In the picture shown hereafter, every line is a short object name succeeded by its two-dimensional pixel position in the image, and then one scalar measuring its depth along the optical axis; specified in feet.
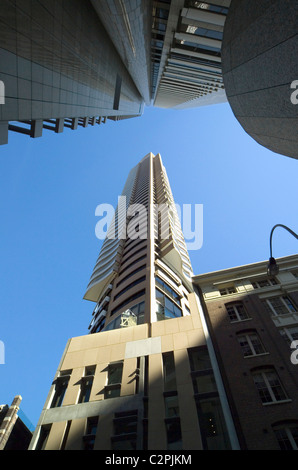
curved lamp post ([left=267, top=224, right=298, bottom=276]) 35.93
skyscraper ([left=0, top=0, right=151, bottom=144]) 35.68
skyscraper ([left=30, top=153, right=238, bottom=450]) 42.68
